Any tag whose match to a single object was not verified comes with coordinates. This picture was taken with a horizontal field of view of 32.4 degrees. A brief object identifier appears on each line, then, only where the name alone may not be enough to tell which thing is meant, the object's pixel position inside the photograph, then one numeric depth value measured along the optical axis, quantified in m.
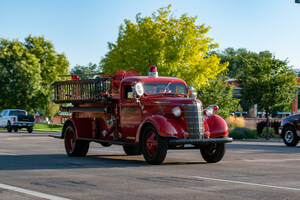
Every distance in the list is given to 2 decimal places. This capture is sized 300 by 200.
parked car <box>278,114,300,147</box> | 22.81
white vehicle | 41.25
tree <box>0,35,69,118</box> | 57.91
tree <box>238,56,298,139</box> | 32.69
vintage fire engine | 12.12
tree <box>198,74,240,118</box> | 42.22
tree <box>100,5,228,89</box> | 36.28
